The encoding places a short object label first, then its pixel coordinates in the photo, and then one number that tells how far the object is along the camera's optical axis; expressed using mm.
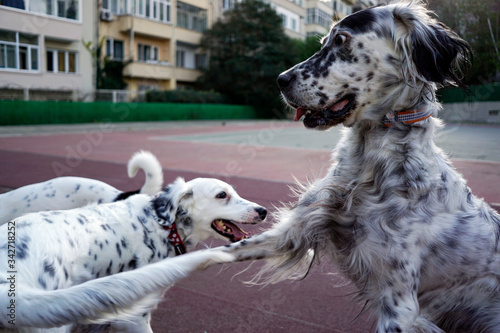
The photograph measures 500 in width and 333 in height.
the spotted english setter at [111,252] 1623
